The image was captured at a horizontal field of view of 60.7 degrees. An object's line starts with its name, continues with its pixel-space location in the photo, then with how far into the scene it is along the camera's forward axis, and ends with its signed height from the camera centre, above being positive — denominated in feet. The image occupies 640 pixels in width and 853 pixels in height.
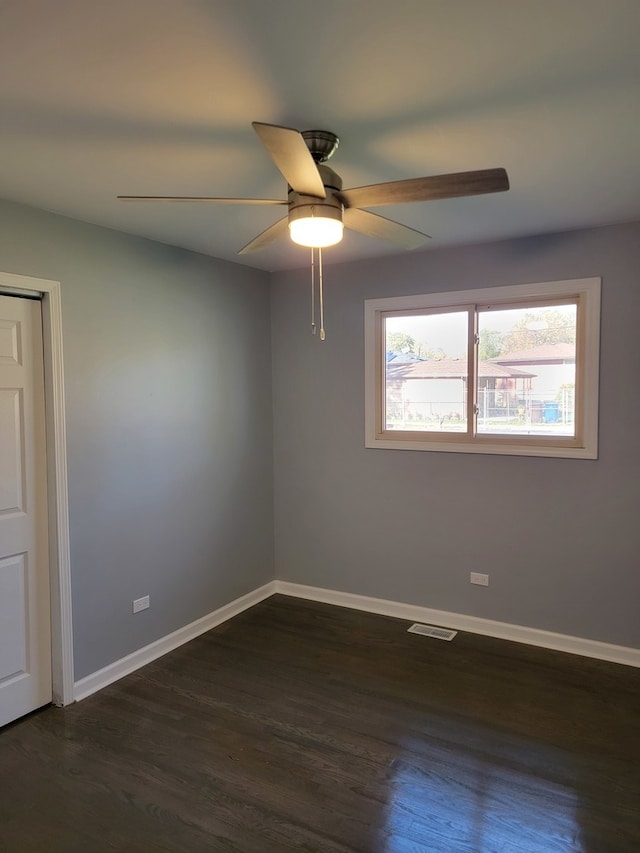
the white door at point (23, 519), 8.72 -1.95
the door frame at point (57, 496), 9.03 -1.61
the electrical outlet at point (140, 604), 10.71 -4.03
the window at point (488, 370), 10.96 +0.61
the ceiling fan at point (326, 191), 5.25 +2.30
